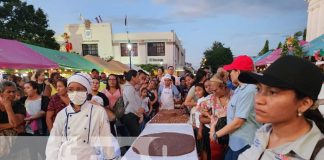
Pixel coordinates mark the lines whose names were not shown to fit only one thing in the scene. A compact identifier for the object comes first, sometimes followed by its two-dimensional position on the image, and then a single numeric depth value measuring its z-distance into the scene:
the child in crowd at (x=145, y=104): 6.37
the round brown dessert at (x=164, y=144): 2.76
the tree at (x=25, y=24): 20.16
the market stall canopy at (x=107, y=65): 18.78
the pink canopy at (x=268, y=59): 13.65
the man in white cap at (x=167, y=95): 6.49
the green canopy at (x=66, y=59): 10.26
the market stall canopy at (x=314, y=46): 7.02
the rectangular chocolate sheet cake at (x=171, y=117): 4.62
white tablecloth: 2.62
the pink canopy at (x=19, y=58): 7.25
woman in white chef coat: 2.44
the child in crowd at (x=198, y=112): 3.79
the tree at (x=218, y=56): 34.22
